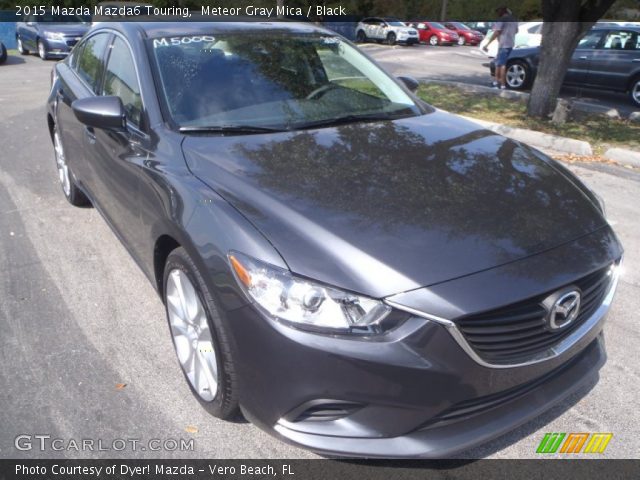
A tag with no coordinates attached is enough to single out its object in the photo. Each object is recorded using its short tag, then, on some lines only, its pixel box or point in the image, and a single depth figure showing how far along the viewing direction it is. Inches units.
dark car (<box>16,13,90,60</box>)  660.1
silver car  1099.3
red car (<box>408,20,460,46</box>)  1183.6
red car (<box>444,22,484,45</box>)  1218.4
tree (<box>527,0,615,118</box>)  332.2
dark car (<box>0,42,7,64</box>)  647.1
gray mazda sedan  75.8
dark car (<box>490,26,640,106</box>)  452.1
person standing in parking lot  469.1
